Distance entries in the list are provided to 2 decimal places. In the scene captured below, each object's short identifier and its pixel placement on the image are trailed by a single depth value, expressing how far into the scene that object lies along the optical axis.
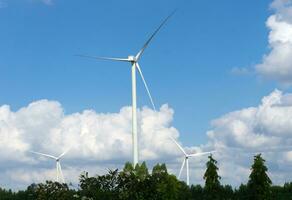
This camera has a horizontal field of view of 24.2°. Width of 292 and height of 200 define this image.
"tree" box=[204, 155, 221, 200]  80.69
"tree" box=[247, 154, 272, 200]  76.62
